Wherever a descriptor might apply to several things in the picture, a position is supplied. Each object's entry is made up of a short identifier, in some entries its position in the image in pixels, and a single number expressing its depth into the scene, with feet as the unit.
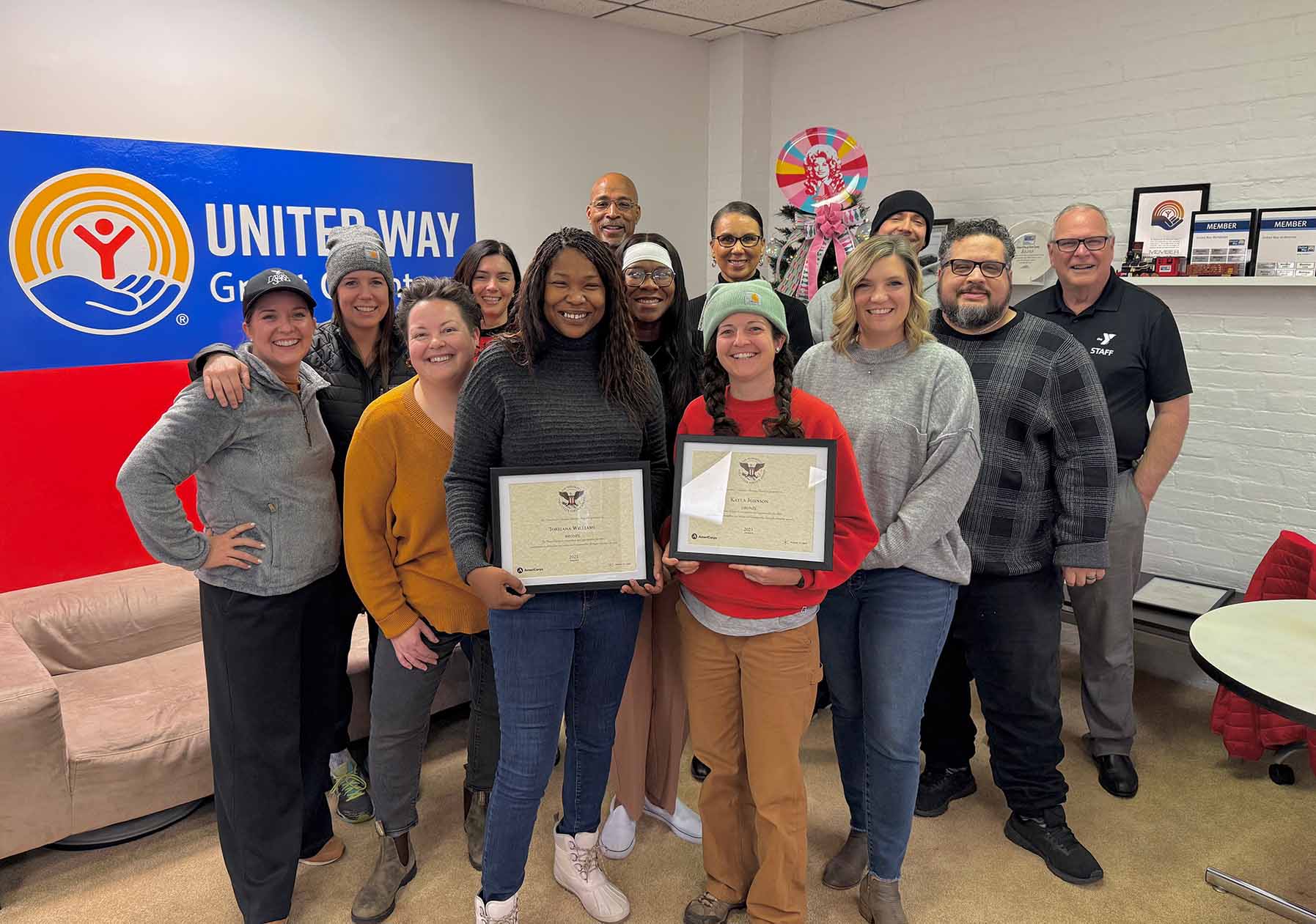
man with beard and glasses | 7.96
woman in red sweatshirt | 6.70
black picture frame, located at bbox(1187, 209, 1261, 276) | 12.14
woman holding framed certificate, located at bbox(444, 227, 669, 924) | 6.54
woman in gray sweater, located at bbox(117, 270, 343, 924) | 6.78
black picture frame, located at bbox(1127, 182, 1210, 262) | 12.64
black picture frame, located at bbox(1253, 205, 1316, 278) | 11.89
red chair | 10.00
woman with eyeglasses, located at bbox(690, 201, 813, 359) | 10.05
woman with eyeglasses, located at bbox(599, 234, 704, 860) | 8.19
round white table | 6.00
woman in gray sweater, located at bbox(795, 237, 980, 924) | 7.01
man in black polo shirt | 9.78
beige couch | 8.22
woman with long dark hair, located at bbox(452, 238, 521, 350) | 9.78
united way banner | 11.35
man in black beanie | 11.00
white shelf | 11.71
